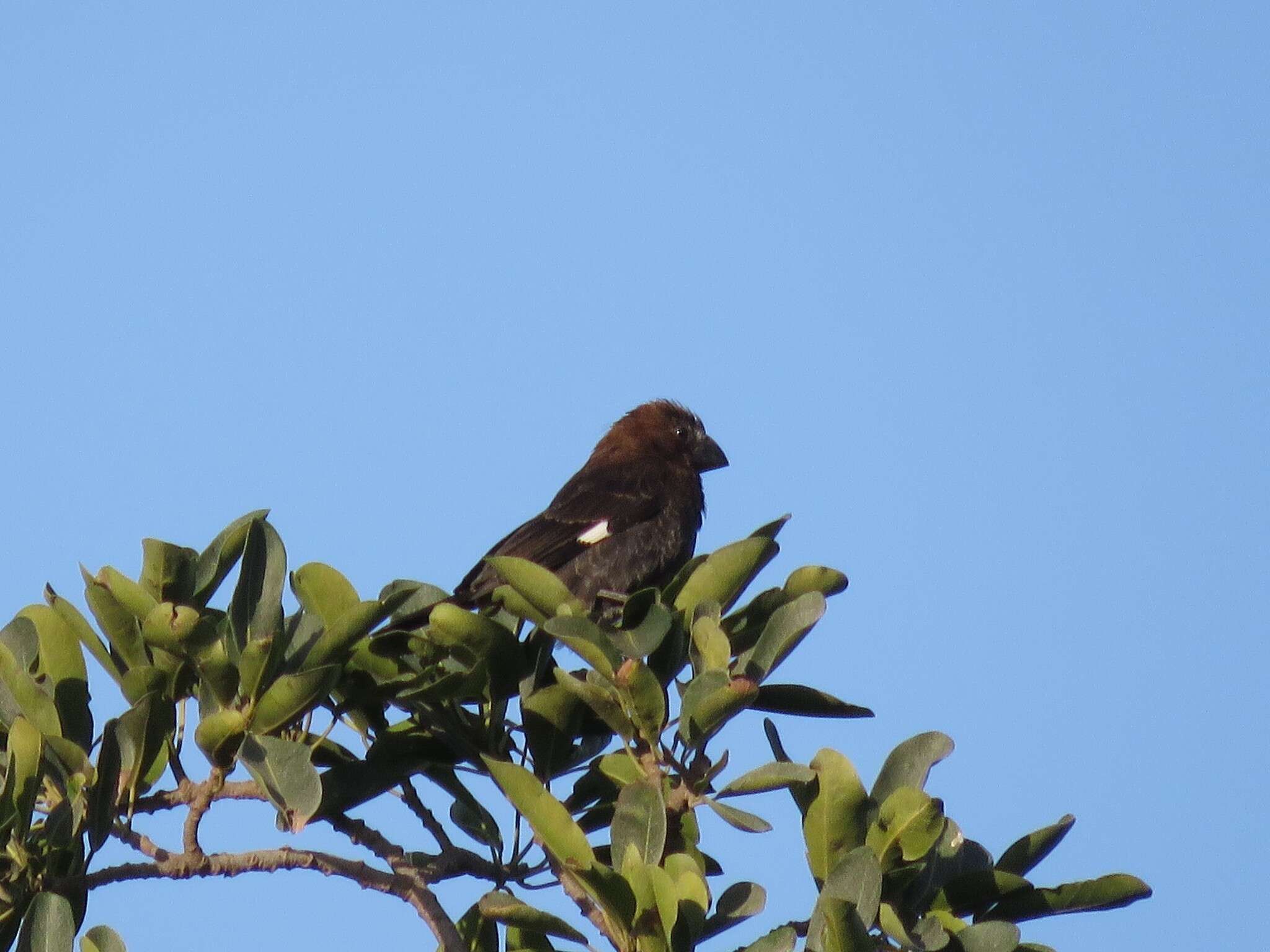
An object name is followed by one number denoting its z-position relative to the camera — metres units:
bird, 12.94
